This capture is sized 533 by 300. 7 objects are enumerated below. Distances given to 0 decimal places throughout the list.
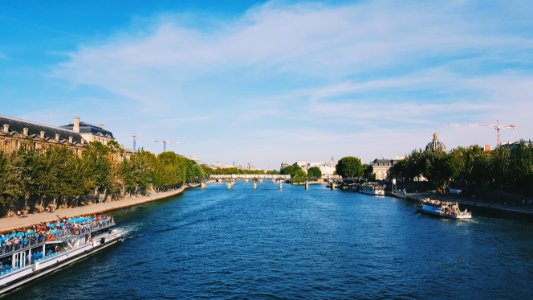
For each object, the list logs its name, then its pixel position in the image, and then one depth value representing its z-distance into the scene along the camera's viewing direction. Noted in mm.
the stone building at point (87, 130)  153000
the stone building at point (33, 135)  96188
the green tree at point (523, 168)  102500
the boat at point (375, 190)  179875
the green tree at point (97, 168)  100062
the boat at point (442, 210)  91562
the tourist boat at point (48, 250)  42094
